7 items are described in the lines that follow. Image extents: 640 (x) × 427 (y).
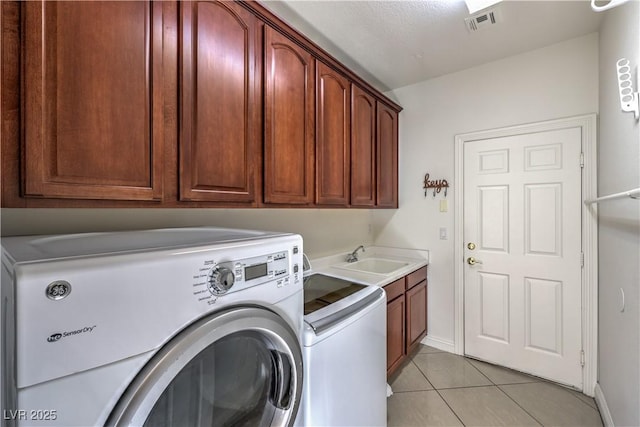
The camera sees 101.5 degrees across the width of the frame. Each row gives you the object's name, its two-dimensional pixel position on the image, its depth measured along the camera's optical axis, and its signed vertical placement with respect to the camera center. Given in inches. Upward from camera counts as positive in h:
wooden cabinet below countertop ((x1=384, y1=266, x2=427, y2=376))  76.3 -34.1
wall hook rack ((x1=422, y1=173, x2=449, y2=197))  97.6 +10.1
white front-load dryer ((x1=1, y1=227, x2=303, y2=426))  18.4 -10.3
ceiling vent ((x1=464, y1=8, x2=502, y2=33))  65.2 +49.8
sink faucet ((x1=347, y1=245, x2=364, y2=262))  97.3 -16.8
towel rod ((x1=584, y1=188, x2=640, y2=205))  37.4 +2.5
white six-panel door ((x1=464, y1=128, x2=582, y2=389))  77.5 -13.4
